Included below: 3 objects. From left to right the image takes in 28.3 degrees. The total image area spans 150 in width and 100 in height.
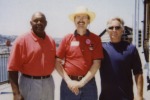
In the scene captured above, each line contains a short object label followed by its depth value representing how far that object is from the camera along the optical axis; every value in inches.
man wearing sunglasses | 170.4
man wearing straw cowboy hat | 177.2
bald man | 169.8
